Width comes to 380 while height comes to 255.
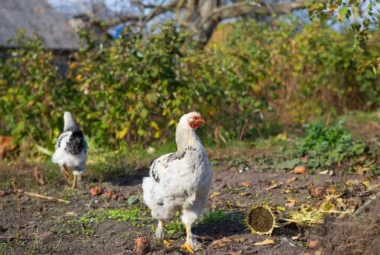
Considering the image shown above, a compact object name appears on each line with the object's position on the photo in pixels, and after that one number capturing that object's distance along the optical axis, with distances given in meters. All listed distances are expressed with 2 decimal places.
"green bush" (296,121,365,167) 7.00
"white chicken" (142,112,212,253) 4.09
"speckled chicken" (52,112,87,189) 6.96
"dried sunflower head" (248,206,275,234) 4.36
